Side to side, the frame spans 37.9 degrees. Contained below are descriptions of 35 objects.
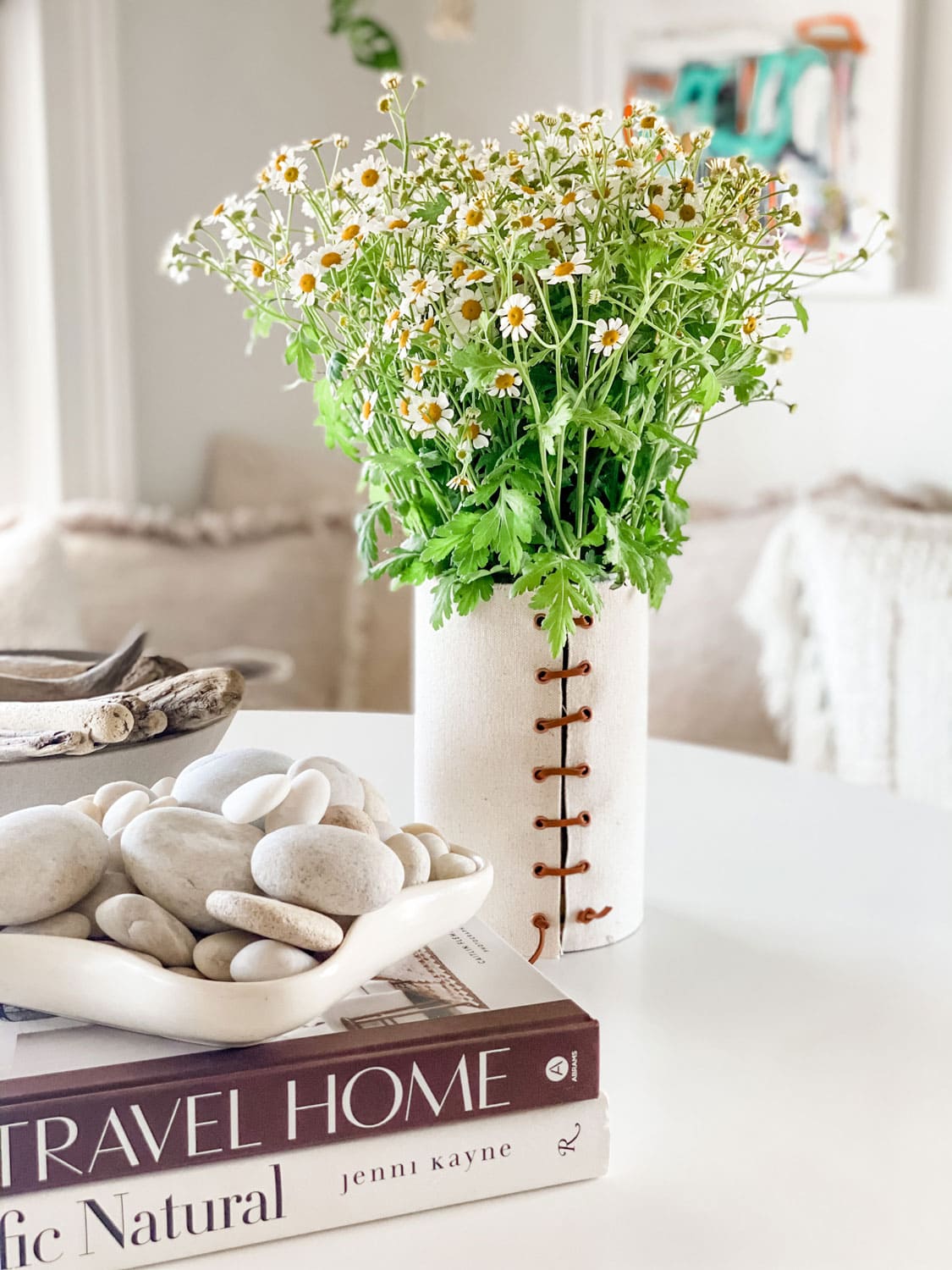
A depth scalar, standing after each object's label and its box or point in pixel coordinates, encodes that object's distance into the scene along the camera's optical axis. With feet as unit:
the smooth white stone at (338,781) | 2.13
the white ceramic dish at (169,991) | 1.67
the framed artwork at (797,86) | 7.23
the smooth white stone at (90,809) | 2.12
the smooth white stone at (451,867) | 2.04
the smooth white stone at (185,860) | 1.80
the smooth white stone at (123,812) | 2.01
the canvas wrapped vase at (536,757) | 2.52
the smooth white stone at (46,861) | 1.78
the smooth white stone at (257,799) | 1.90
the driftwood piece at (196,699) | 2.61
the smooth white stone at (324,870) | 1.79
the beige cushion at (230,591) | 7.57
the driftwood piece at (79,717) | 2.51
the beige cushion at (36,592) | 6.56
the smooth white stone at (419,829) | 2.17
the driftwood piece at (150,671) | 2.84
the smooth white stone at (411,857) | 1.97
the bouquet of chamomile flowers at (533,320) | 2.26
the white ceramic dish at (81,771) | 2.50
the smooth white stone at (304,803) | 1.92
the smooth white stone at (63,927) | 1.78
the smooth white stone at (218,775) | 2.06
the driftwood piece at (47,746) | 2.49
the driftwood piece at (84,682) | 2.92
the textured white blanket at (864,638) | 6.24
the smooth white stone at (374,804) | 2.23
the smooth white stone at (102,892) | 1.84
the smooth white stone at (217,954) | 1.72
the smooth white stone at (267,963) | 1.69
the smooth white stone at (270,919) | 1.72
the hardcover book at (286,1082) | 1.64
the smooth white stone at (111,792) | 2.15
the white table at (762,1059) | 1.76
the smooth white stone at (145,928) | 1.75
